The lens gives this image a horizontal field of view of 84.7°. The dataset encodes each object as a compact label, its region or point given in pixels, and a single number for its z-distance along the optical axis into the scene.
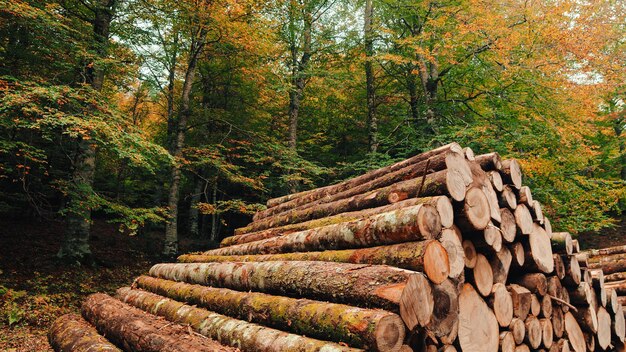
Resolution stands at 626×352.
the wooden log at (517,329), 3.72
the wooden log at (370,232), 3.19
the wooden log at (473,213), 3.47
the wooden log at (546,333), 4.10
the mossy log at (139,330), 3.62
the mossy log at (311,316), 2.46
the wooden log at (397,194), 3.55
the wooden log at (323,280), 2.70
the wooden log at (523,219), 4.05
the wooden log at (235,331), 2.81
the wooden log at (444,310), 2.86
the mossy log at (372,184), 3.74
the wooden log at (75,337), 4.52
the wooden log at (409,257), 2.95
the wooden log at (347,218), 3.29
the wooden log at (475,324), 3.22
